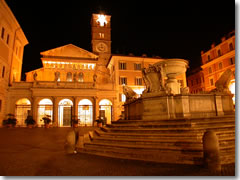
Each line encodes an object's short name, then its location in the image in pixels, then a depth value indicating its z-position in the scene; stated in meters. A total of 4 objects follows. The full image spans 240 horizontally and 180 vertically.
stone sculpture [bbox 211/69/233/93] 9.50
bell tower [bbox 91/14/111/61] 50.94
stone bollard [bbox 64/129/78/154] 7.52
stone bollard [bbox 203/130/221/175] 4.55
